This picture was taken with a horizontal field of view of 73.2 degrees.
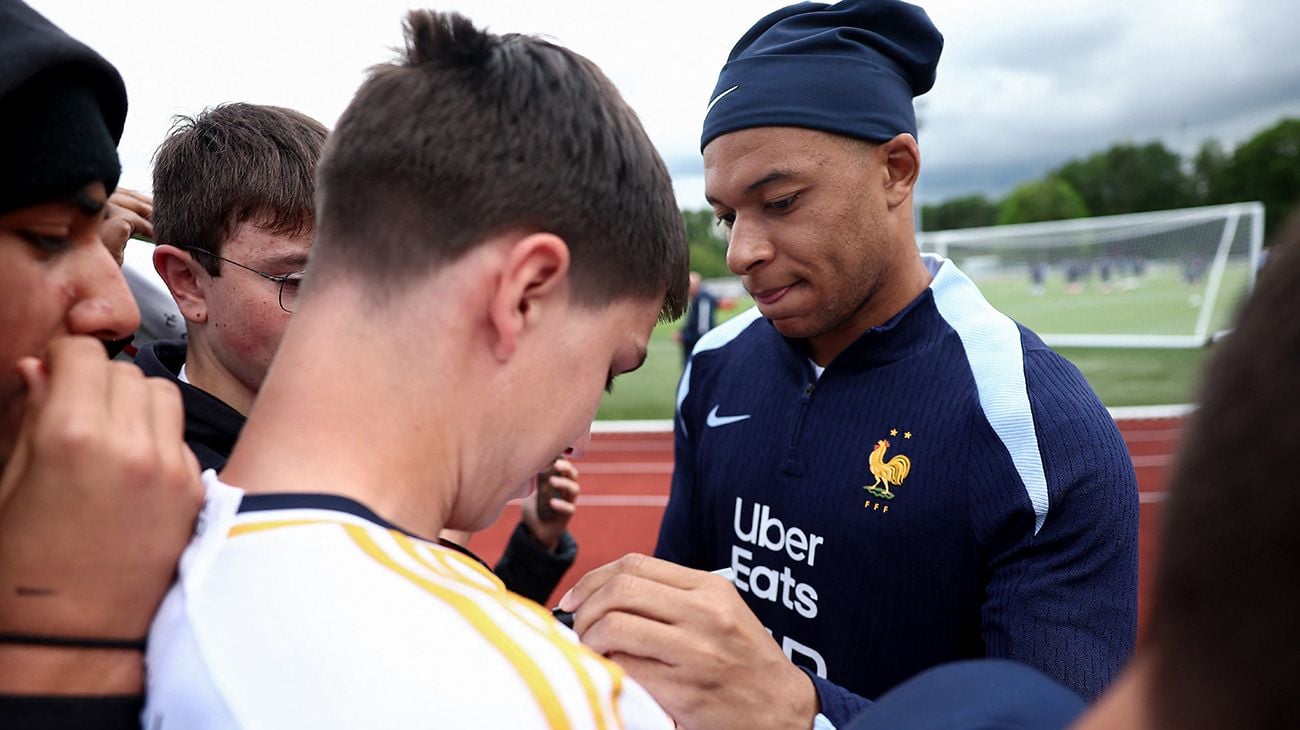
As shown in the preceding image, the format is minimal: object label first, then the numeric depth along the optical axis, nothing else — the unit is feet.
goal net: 64.28
